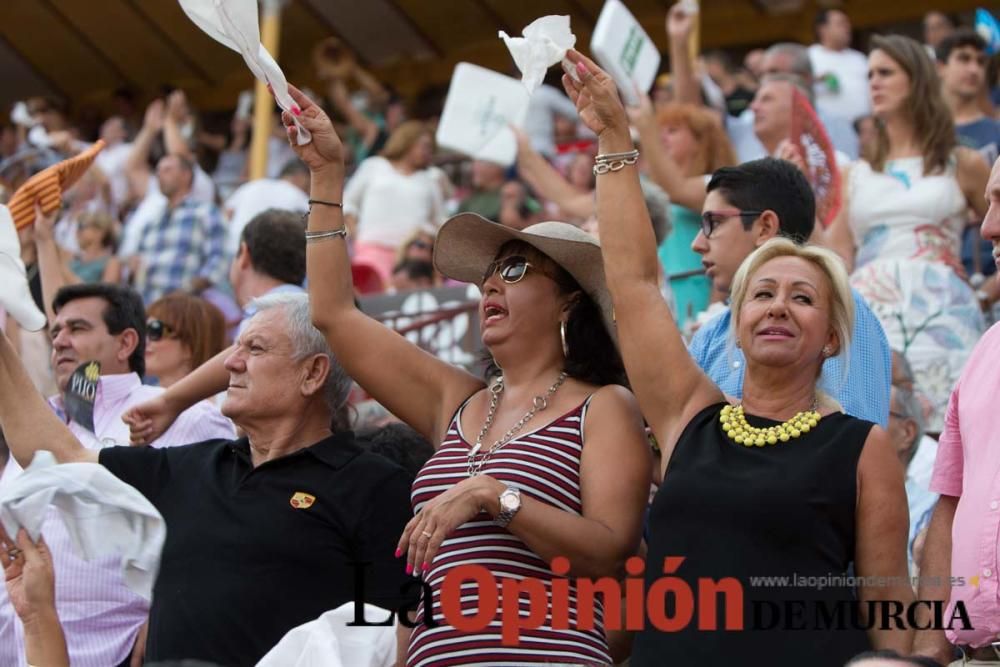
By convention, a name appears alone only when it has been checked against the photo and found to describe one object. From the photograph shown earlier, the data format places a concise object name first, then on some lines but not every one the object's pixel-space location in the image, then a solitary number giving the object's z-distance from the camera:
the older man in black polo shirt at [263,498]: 8.94
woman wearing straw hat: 7.83
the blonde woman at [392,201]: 22.27
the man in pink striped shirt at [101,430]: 9.77
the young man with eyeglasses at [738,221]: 9.77
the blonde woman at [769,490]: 7.21
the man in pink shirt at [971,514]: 7.43
